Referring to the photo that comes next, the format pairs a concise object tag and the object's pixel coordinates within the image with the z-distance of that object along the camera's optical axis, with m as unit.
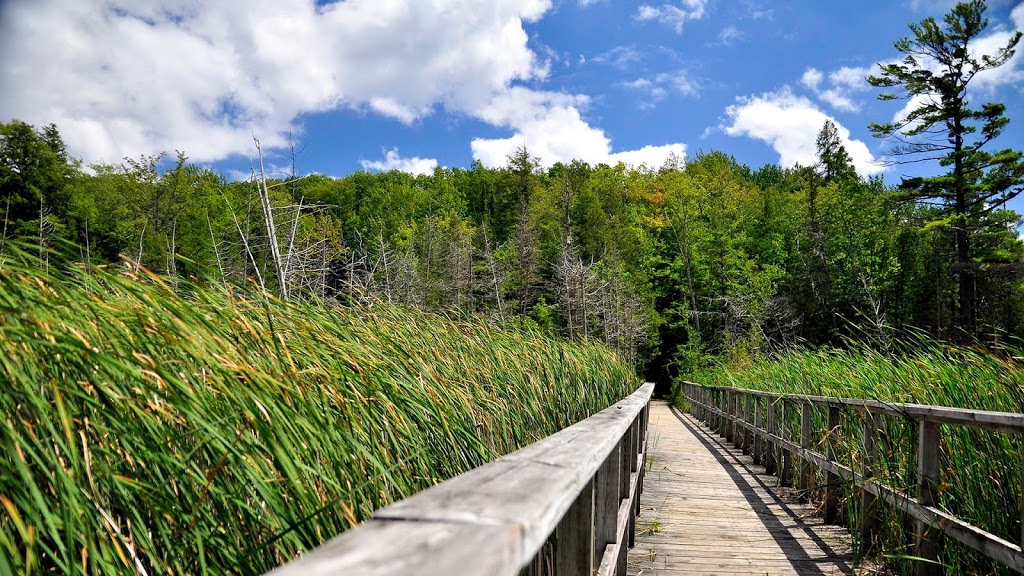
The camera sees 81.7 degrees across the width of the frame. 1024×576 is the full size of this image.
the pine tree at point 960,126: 24.17
